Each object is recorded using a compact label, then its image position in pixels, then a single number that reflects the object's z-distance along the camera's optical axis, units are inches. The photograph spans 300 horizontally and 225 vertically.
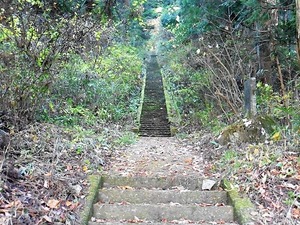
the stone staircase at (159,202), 130.1
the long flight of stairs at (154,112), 342.0
